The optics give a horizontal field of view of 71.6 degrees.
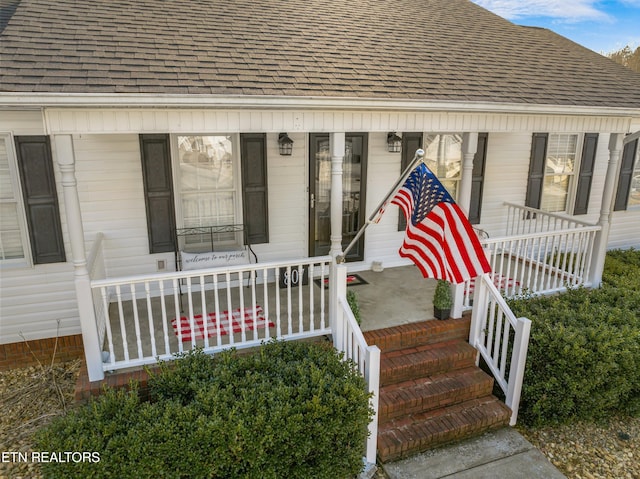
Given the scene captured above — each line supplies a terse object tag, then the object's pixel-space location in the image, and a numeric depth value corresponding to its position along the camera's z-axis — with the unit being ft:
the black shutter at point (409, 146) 21.61
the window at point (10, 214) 16.05
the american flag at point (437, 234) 12.00
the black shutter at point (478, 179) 22.94
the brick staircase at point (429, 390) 13.62
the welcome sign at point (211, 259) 17.90
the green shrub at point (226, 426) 10.34
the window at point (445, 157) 22.71
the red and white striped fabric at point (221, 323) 15.61
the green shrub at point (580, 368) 14.35
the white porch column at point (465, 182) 16.65
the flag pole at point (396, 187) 12.65
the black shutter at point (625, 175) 26.37
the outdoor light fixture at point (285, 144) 19.15
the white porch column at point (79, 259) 12.03
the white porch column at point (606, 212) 19.53
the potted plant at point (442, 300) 16.53
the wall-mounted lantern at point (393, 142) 20.98
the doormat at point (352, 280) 20.31
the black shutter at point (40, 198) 15.99
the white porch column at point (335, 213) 14.35
